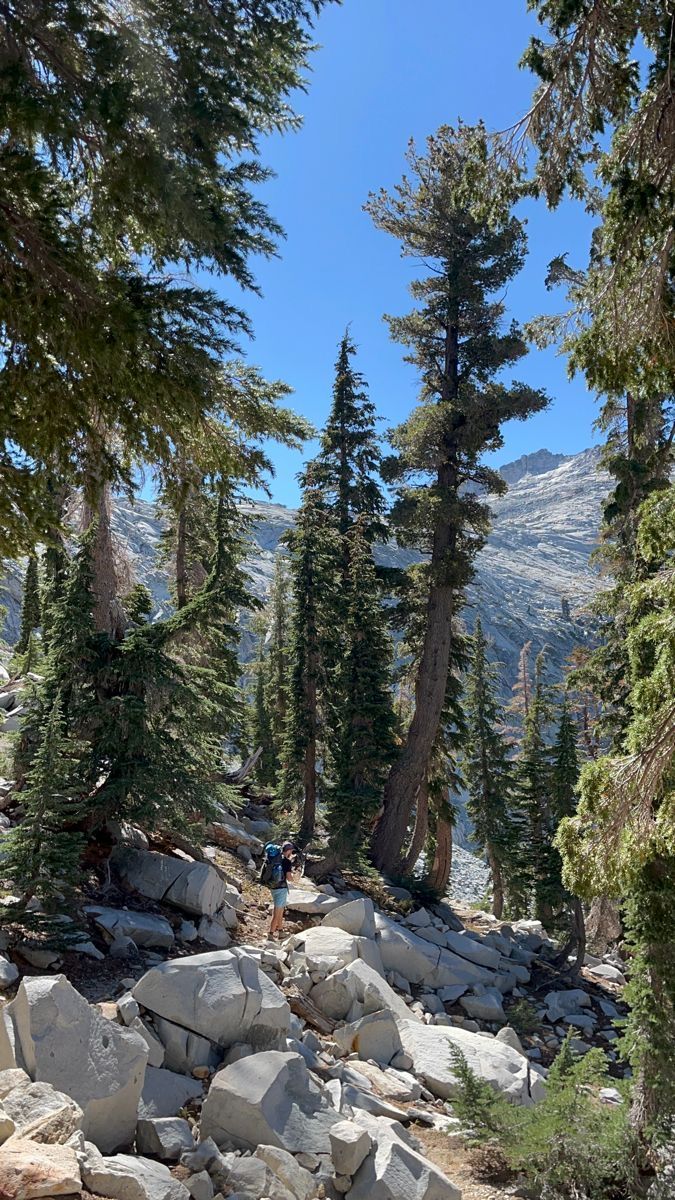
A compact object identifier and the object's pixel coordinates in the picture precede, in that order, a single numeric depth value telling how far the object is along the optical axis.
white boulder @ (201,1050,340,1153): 6.04
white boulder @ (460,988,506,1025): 13.45
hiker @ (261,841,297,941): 12.16
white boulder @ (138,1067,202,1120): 6.27
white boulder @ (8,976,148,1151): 5.56
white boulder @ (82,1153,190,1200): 4.37
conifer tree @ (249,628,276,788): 28.59
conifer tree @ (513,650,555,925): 21.16
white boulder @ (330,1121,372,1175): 6.13
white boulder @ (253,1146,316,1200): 5.61
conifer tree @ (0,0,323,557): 5.11
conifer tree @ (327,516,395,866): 17.78
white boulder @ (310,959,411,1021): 9.72
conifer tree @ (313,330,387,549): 22.88
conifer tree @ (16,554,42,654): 32.66
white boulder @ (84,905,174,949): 9.50
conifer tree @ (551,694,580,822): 19.58
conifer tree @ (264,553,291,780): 27.39
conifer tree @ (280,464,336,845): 18.52
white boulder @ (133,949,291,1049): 7.38
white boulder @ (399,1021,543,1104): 9.30
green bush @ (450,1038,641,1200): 6.91
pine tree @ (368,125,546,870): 18.42
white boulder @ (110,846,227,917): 10.91
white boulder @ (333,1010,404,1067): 9.16
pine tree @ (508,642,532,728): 33.72
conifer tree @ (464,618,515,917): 24.36
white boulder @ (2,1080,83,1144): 4.62
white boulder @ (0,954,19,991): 7.36
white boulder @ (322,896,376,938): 12.58
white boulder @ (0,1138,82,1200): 3.86
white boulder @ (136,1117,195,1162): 5.71
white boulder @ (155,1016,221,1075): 7.14
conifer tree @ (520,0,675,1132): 5.45
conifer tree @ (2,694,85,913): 8.40
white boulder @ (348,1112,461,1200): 5.92
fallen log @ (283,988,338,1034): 9.36
